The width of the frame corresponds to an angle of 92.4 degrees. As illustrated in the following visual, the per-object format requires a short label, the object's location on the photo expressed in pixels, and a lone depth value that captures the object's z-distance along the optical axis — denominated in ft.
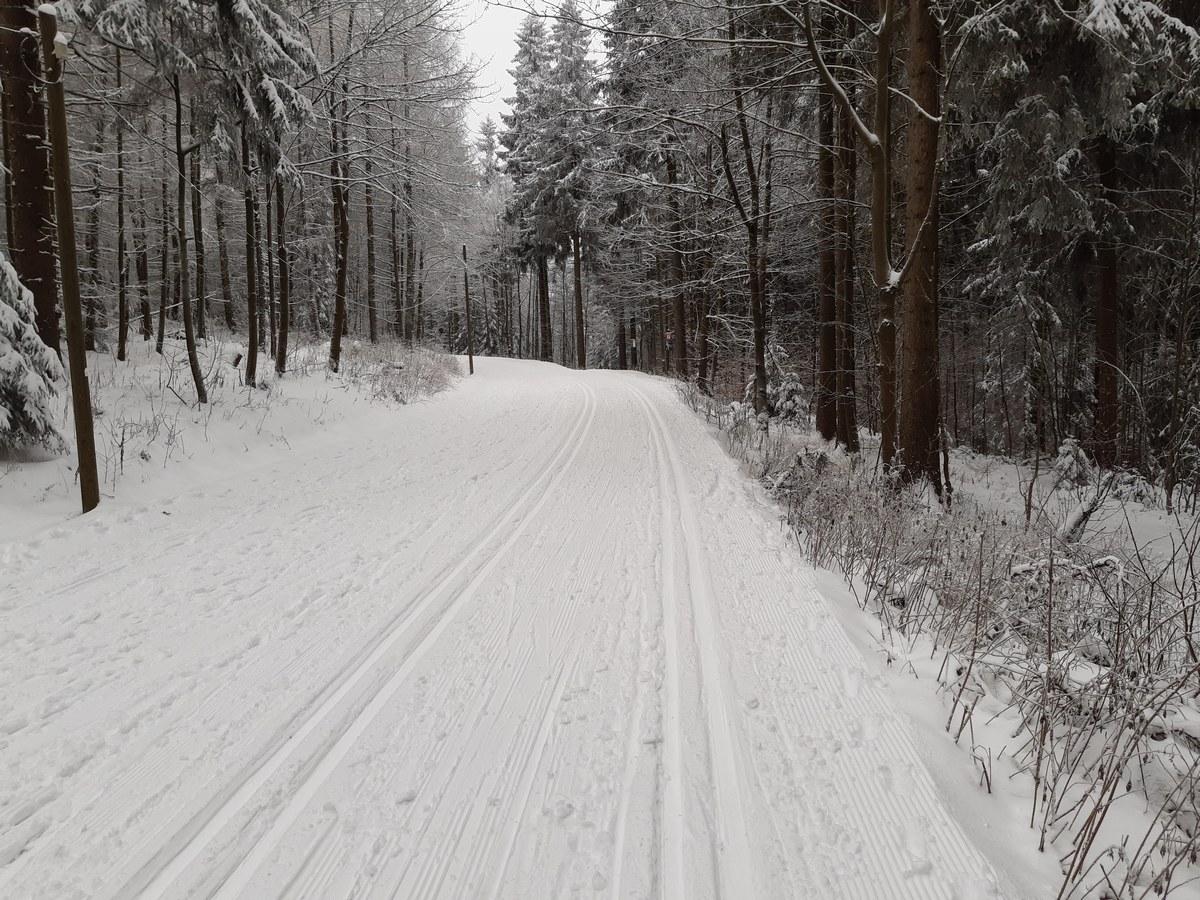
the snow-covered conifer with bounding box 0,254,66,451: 18.08
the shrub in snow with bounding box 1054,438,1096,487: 28.02
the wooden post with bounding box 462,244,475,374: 77.05
